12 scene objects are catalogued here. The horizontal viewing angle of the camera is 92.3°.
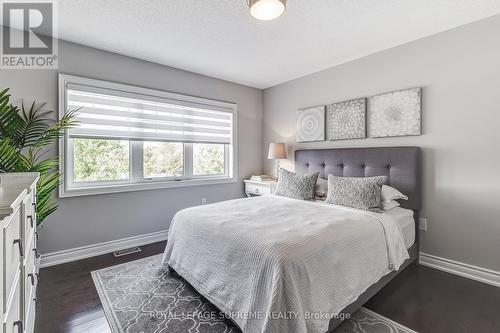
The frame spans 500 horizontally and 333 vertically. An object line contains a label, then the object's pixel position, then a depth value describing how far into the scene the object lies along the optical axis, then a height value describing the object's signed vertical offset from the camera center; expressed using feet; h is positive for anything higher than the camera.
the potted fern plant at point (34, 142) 6.72 +0.77
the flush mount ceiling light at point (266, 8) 5.01 +3.39
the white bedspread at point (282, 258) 4.38 -2.08
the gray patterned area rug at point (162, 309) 5.40 -3.60
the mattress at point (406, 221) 7.60 -1.83
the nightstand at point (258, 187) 12.48 -1.16
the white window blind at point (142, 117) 9.16 +2.20
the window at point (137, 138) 9.06 +1.24
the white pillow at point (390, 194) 8.01 -0.97
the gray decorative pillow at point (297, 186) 9.72 -0.82
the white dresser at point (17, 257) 2.42 -1.22
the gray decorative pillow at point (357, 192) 7.80 -0.90
